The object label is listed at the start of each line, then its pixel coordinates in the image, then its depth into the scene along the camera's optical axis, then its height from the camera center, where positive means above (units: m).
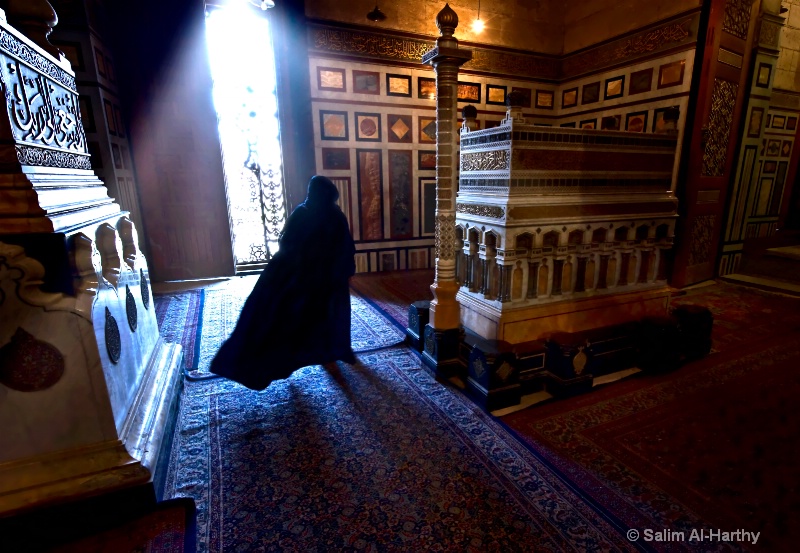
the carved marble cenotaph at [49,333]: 1.55 -0.60
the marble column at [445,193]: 3.00 -0.12
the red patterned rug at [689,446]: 1.82 -1.48
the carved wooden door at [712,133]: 4.91 +0.51
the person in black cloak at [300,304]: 2.82 -0.88
